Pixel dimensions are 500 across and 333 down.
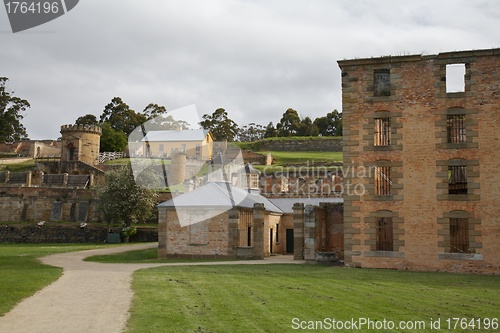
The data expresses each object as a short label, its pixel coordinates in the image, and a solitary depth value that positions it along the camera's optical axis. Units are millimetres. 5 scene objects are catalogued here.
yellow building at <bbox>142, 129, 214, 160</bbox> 77688
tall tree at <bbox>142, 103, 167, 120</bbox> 103438
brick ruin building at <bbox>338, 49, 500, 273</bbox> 24234
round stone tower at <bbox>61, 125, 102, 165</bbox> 69500
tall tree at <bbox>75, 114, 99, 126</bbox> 99562
